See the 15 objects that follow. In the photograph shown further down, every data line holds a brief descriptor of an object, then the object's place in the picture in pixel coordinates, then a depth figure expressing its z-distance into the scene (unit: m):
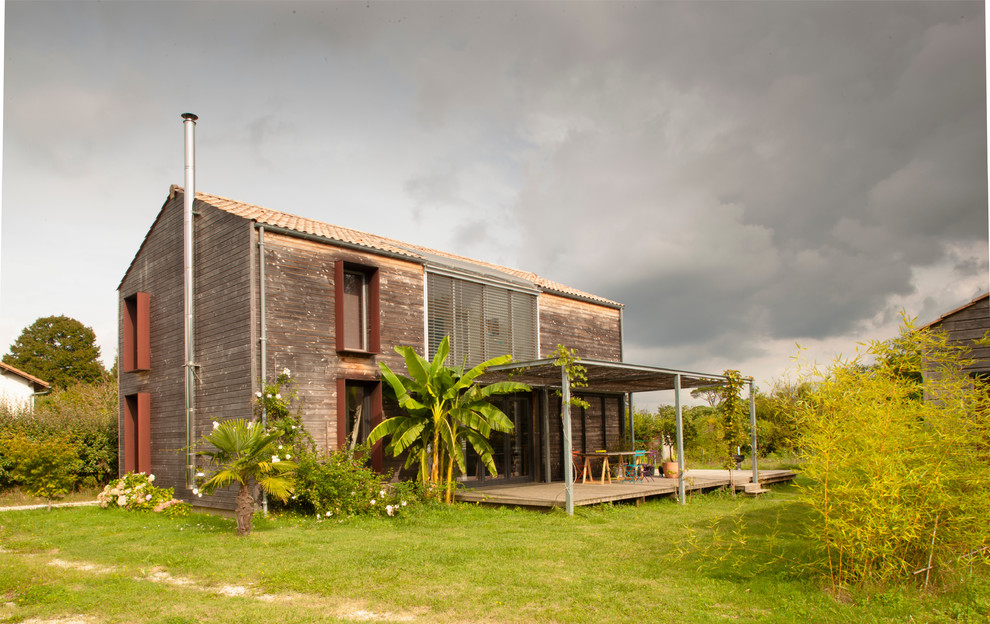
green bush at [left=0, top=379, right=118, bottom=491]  18.50
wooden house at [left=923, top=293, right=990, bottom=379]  13.73
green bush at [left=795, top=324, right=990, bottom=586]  6.02
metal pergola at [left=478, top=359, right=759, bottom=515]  12.66
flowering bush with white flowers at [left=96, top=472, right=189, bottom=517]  13.78
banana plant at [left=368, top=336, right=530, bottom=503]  13.52
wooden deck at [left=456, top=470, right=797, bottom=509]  13.30
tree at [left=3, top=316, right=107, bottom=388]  41.34
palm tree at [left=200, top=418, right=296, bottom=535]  10.55
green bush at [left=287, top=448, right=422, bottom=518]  12.41
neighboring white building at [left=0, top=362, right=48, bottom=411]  28.92
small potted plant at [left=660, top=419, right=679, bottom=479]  18.59
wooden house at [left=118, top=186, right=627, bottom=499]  13.34
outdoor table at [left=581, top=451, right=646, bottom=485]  16.11
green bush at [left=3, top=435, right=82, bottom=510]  15.41
